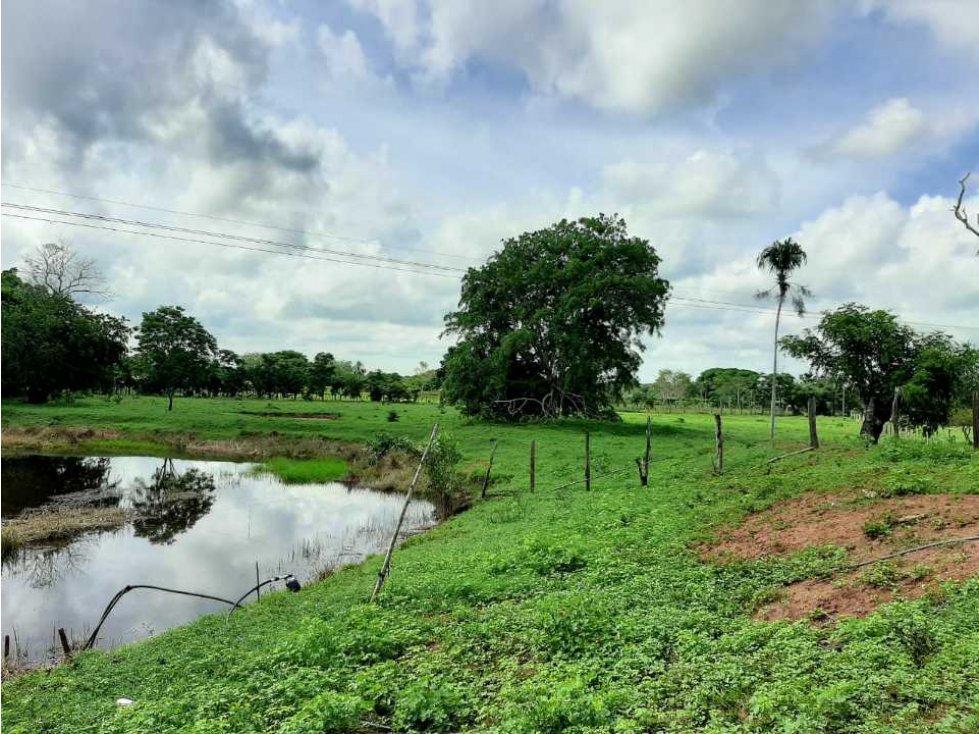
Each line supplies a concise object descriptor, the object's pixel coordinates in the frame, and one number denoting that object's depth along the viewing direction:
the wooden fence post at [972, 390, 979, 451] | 16.89
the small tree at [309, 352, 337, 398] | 95.12
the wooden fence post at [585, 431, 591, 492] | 22.16
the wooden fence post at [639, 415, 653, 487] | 20.99
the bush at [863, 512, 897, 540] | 10.74
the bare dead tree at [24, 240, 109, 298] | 62.62
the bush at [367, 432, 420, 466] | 35.03
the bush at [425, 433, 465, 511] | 25.76
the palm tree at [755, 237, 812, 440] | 36.31
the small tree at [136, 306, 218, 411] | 58.16
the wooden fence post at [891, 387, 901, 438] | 21.55
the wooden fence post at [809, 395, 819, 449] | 21.07
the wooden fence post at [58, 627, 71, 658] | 11.33
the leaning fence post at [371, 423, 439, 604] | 11.98
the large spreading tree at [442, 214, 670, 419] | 45.94
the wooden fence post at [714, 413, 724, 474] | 20.66
